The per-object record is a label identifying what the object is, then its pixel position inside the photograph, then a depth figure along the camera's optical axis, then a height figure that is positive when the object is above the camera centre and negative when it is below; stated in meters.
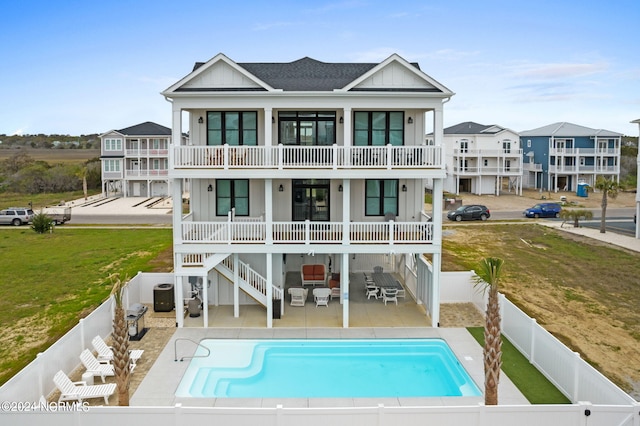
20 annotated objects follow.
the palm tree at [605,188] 40.53 -0.16
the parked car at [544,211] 49.88 -2.25
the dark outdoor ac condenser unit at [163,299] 22.02 -4.50
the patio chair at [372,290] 23.64 -4.42
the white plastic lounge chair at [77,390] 13.88 -5.17
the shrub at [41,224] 40.06 -2.78
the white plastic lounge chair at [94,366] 15.34 -5.05
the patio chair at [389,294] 23.08 -4.48
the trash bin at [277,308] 21.00 -4.61
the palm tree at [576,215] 43.97 -2.32
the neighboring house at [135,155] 62.16 +3.37
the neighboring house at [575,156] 67.12 +3.60
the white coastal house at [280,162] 20.30 +0.88
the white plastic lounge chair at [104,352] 16.48 -4.97
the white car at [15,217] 46.25 -2.63
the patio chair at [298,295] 22.42 -4.42
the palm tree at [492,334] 12.66 -3.39
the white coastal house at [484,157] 64.75 +3.33
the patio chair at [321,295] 22.52 -4.41
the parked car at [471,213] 48.09 -2.37
